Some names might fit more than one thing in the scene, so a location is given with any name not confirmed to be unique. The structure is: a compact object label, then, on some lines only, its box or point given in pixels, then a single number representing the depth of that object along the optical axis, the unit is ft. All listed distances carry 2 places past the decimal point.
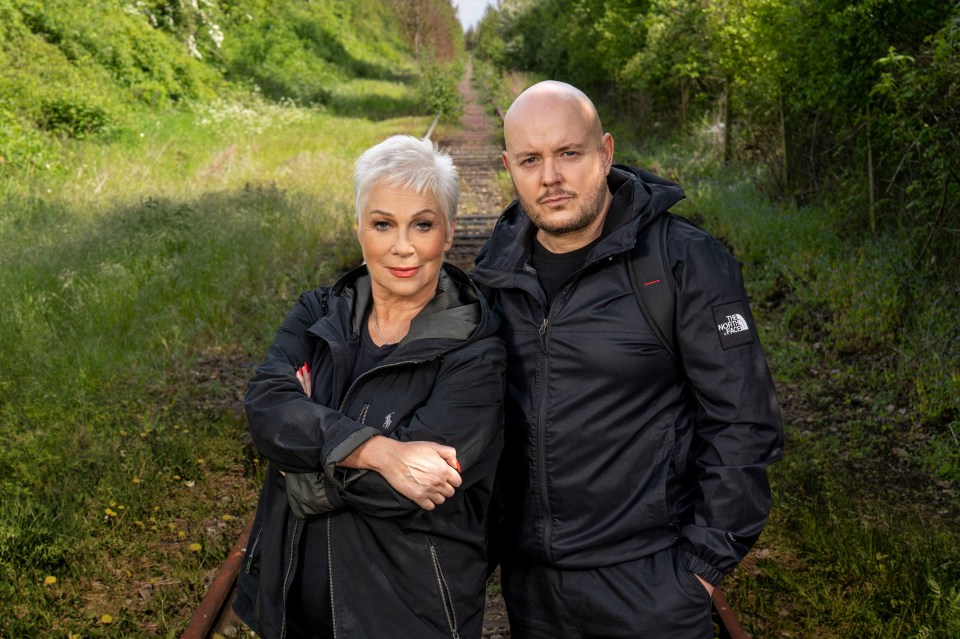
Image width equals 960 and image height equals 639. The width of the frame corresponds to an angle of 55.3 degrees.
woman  7.45
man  7.80
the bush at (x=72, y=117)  50.47
